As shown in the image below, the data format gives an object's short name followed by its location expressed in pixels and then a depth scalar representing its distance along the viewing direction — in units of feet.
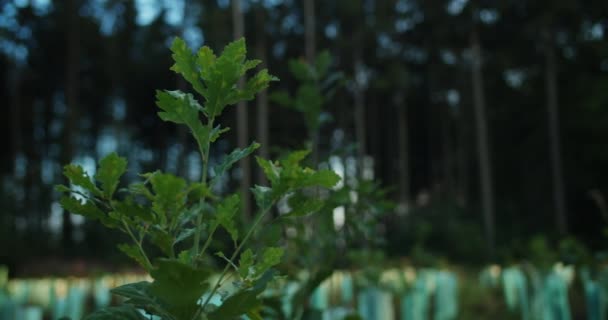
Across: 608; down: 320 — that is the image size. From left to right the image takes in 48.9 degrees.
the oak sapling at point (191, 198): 2.79
